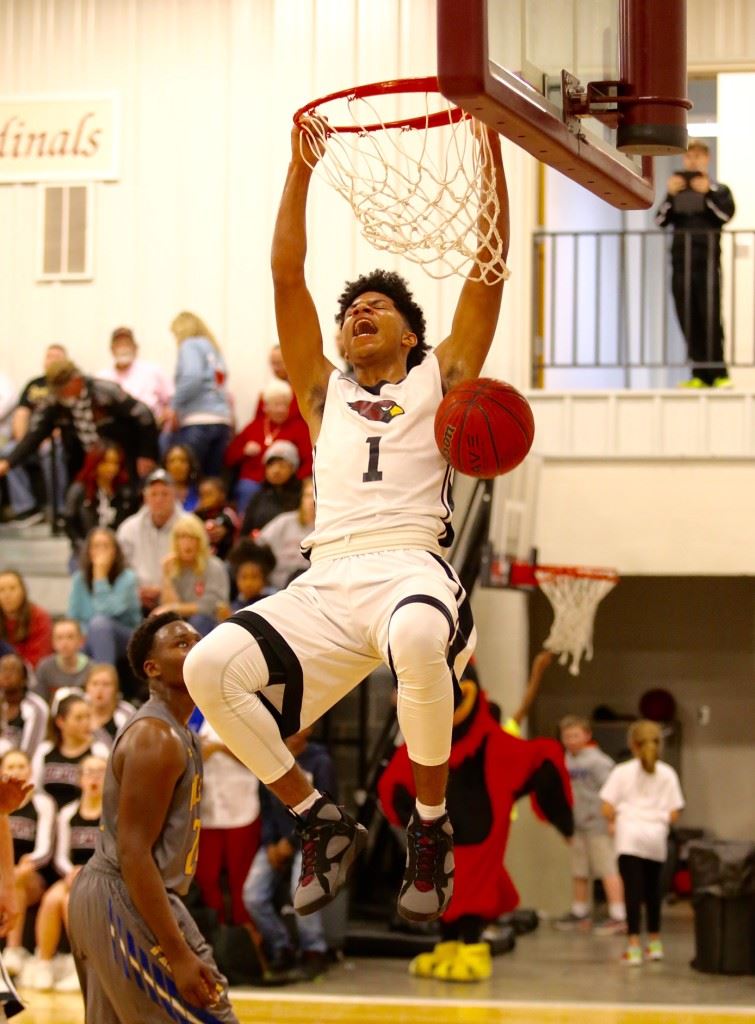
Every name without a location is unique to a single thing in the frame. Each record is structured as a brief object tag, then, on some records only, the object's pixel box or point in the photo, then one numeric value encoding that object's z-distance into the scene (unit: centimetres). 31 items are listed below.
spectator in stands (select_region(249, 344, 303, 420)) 1302
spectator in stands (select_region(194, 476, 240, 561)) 1150
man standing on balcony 1288
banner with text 1543
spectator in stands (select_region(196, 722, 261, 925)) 946
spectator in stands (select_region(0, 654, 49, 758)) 959
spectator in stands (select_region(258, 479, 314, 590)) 1066
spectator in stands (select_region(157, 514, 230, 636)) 1034
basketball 434
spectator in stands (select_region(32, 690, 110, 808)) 929
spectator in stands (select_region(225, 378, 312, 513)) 1230
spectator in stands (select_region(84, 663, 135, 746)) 955
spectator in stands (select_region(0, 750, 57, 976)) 917
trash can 1007
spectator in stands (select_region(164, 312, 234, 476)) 1305
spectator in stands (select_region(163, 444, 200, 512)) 1211
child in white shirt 1045
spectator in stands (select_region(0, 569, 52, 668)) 1075
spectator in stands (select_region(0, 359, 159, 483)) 1249
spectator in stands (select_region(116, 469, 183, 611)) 1097
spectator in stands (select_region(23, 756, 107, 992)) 912
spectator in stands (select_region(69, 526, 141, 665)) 1044
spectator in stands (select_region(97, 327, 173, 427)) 1376
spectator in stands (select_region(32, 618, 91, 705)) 1013
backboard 433
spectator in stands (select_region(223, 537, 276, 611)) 1006
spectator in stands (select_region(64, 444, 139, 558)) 1199
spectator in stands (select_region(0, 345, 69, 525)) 1321
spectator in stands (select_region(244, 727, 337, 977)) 938
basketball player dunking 438
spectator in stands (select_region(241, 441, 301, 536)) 1131
